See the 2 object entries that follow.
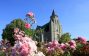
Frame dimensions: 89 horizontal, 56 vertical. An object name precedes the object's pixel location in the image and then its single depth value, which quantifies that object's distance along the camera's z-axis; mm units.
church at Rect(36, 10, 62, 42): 39889
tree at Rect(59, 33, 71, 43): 34518
